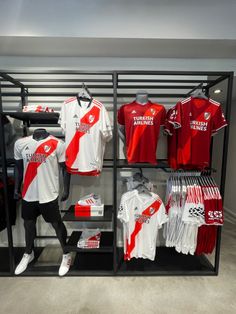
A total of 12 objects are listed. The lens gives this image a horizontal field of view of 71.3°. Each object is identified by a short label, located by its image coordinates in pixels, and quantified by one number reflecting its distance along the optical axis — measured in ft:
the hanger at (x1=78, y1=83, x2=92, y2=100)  5.01
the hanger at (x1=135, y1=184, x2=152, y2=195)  5.22
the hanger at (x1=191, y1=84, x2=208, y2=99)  5.01
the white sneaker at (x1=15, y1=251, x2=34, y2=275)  5.45
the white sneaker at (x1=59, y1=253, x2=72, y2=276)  5.40
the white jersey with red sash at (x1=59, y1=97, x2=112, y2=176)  4.91
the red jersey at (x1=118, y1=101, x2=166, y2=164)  4.97
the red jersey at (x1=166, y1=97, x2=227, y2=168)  4.86
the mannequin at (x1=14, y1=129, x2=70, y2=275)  5.15
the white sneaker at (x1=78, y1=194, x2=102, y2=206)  5.45
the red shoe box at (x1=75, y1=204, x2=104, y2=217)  5.37
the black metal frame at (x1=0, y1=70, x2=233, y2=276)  4.91
